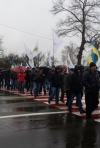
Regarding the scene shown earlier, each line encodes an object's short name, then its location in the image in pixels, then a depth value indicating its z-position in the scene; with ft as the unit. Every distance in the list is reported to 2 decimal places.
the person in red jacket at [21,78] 55.34
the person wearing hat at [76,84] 31.22
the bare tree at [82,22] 107.24
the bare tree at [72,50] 203.41
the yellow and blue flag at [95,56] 37.50
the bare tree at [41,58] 284.72
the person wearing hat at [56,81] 37.63
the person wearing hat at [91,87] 27.99
